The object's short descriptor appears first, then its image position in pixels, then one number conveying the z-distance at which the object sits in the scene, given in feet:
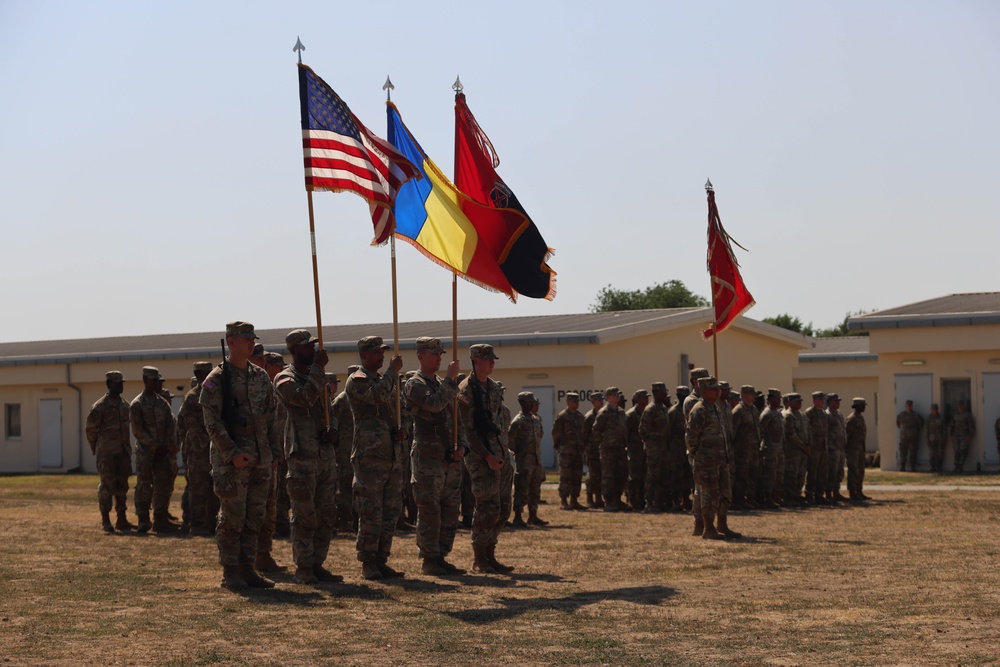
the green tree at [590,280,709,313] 323.78
